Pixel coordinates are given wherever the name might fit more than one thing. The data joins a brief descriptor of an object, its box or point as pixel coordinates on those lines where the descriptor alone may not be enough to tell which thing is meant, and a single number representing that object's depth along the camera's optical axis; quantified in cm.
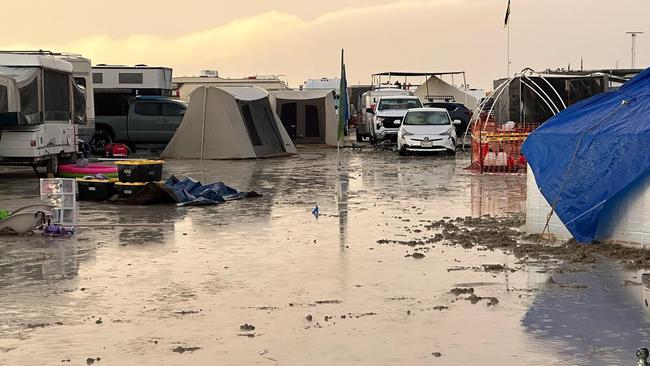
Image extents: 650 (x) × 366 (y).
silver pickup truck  3703
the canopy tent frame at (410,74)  5575
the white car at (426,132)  3325
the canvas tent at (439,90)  5884
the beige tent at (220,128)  3319
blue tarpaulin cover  1215
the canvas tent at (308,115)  4136
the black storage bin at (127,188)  1872
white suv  3950
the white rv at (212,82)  5172
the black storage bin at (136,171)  1891
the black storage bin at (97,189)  1923
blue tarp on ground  1847
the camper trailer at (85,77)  3234
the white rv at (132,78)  4059
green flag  2883
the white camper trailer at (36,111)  2267
